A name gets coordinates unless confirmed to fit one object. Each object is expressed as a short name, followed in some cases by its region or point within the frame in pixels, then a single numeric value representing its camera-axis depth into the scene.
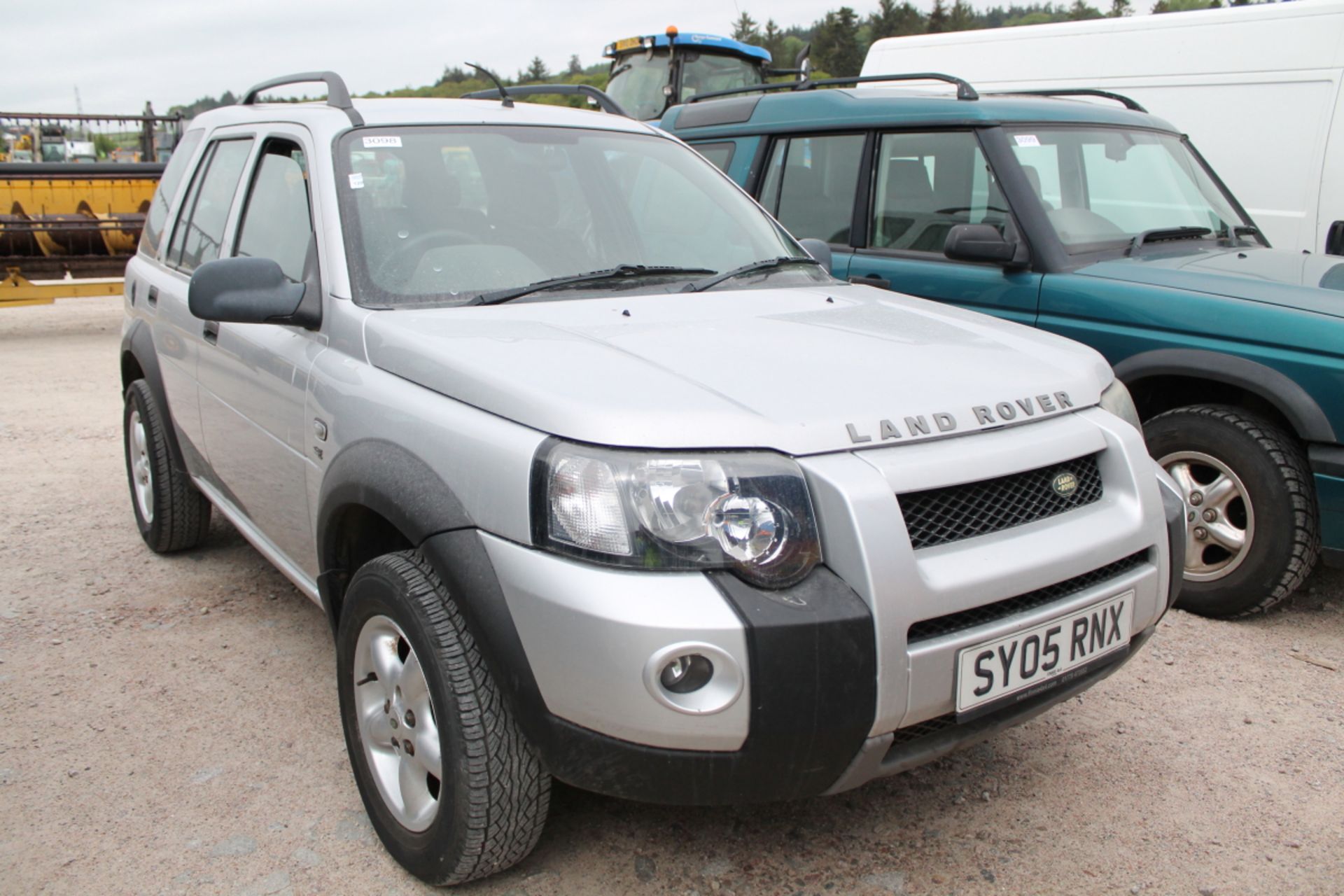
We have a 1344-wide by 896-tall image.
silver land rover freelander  1.89
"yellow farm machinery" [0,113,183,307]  10.67
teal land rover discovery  3.63
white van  6.00
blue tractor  11.84
